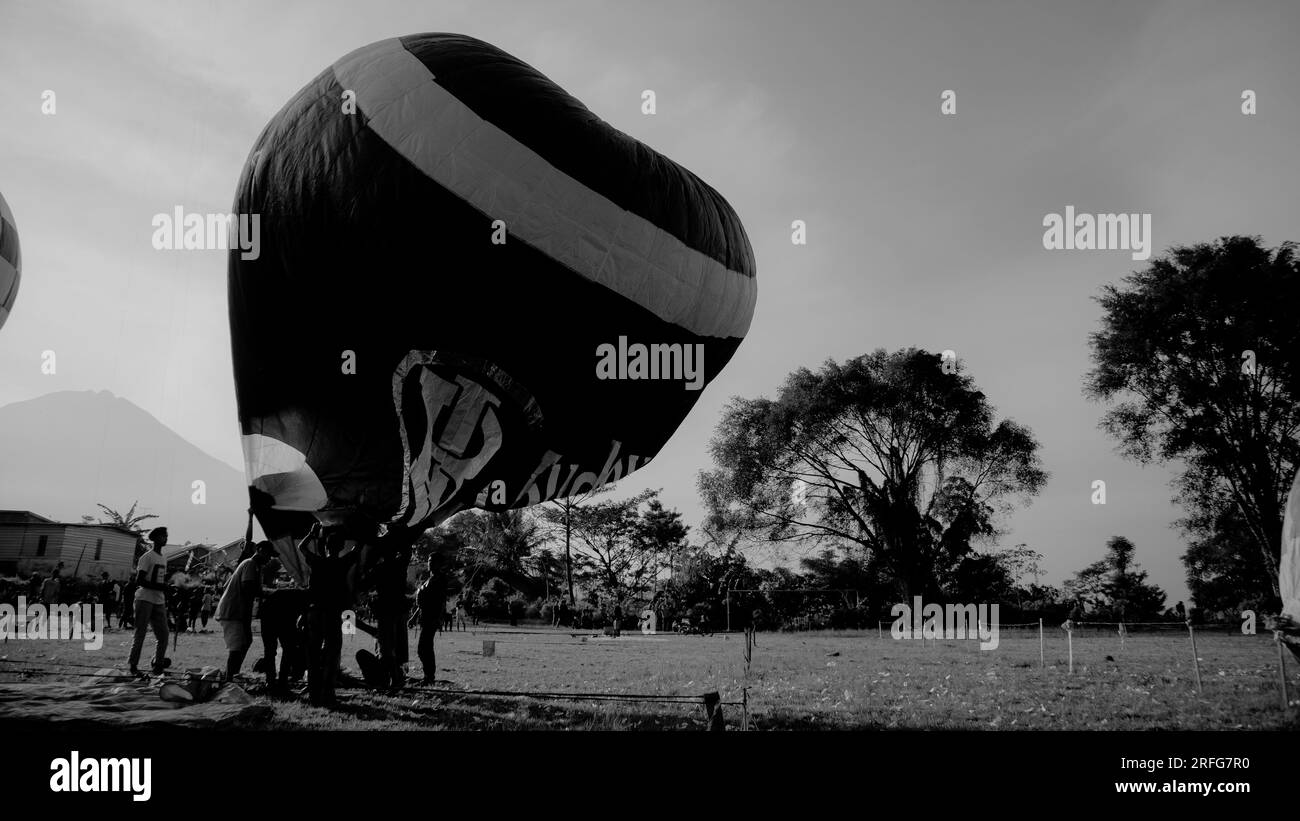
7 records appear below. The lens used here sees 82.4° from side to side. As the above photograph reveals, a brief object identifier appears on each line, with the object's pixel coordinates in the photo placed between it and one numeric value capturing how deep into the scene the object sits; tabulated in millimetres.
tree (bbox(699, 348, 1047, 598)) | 36719
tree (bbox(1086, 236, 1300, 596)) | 24812
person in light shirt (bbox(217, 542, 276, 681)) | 9195
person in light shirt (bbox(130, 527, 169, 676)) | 9484
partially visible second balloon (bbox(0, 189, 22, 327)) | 18672
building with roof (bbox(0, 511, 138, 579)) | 50031
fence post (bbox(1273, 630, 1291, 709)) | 8351
